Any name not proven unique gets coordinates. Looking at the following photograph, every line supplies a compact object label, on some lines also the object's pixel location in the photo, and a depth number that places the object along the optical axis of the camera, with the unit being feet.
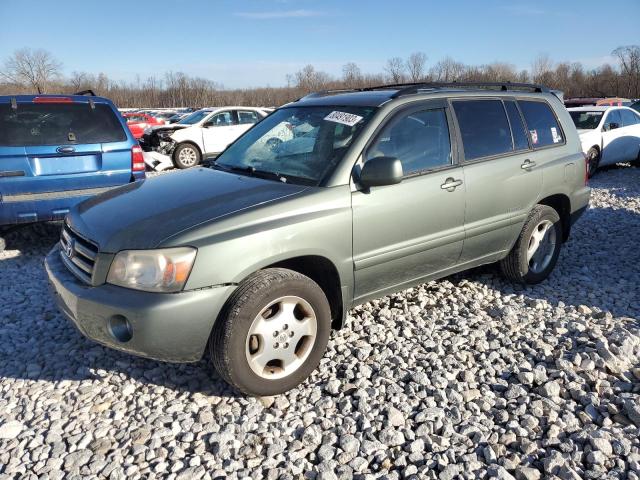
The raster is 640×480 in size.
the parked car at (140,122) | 67.05
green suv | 8.80
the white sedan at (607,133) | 35.47
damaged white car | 44.70
